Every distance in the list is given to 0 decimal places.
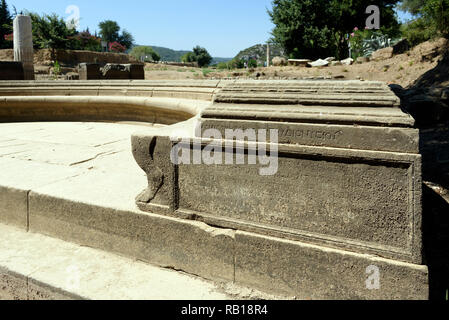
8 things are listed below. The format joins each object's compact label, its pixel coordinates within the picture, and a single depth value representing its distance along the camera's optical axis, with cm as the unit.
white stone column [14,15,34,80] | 1026
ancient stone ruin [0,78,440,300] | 154
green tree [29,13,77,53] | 2477
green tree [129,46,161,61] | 6171
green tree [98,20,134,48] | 6081
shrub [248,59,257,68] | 2216
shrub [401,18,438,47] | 1277
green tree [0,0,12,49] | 3297
